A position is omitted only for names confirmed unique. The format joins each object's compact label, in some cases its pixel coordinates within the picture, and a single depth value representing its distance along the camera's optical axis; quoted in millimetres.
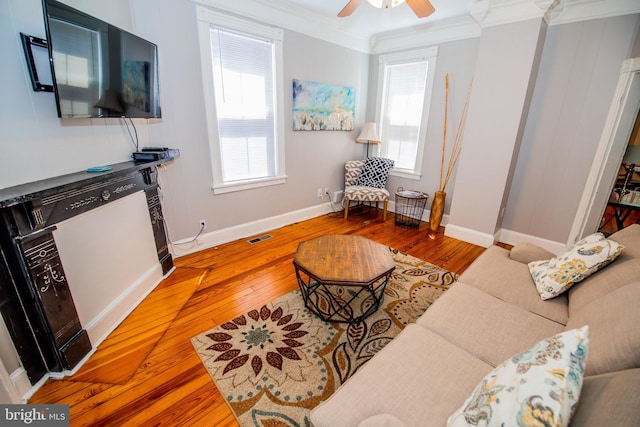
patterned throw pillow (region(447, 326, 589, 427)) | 642
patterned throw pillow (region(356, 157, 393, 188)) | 4254
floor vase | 3664
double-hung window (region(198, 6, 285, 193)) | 2779
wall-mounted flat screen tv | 1457
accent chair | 4055
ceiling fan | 1965
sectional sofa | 687
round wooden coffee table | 1884
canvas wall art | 3582
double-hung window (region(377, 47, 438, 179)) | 3842
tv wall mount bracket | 1463
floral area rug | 1466
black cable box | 2233
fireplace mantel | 1349
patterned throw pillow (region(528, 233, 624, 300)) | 1484
